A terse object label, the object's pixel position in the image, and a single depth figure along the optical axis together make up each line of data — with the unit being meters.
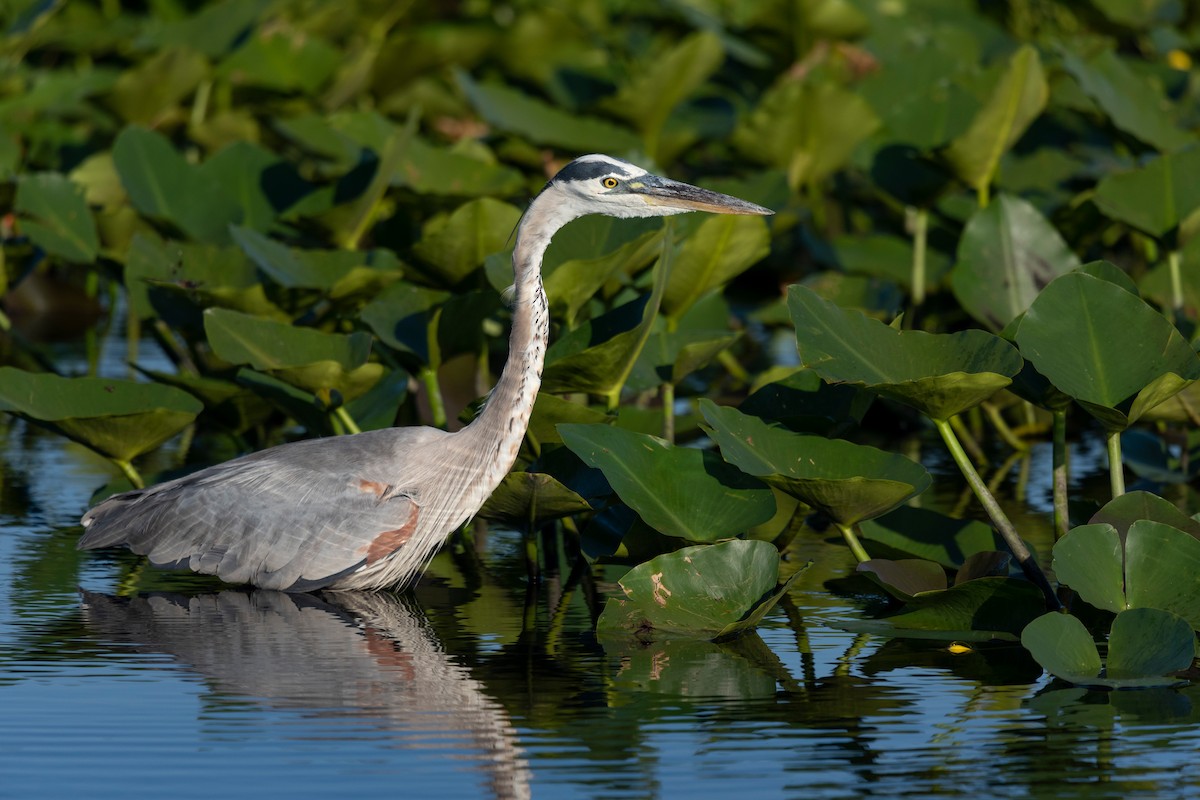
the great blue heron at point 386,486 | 11.10
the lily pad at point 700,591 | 9.76
